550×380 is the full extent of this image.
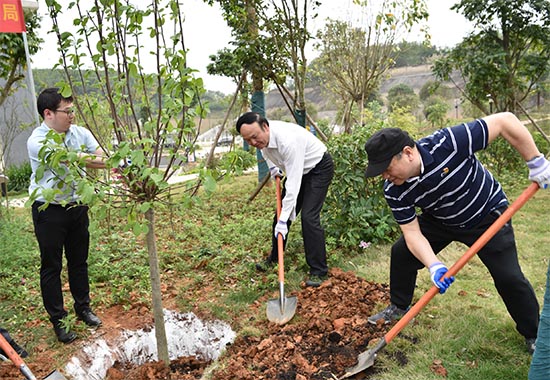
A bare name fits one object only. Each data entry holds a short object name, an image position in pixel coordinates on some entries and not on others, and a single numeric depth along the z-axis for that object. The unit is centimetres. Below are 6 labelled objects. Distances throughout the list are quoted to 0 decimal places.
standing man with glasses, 304
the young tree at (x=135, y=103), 240
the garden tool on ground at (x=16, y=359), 254
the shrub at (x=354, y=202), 489
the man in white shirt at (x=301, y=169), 380
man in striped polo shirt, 242
